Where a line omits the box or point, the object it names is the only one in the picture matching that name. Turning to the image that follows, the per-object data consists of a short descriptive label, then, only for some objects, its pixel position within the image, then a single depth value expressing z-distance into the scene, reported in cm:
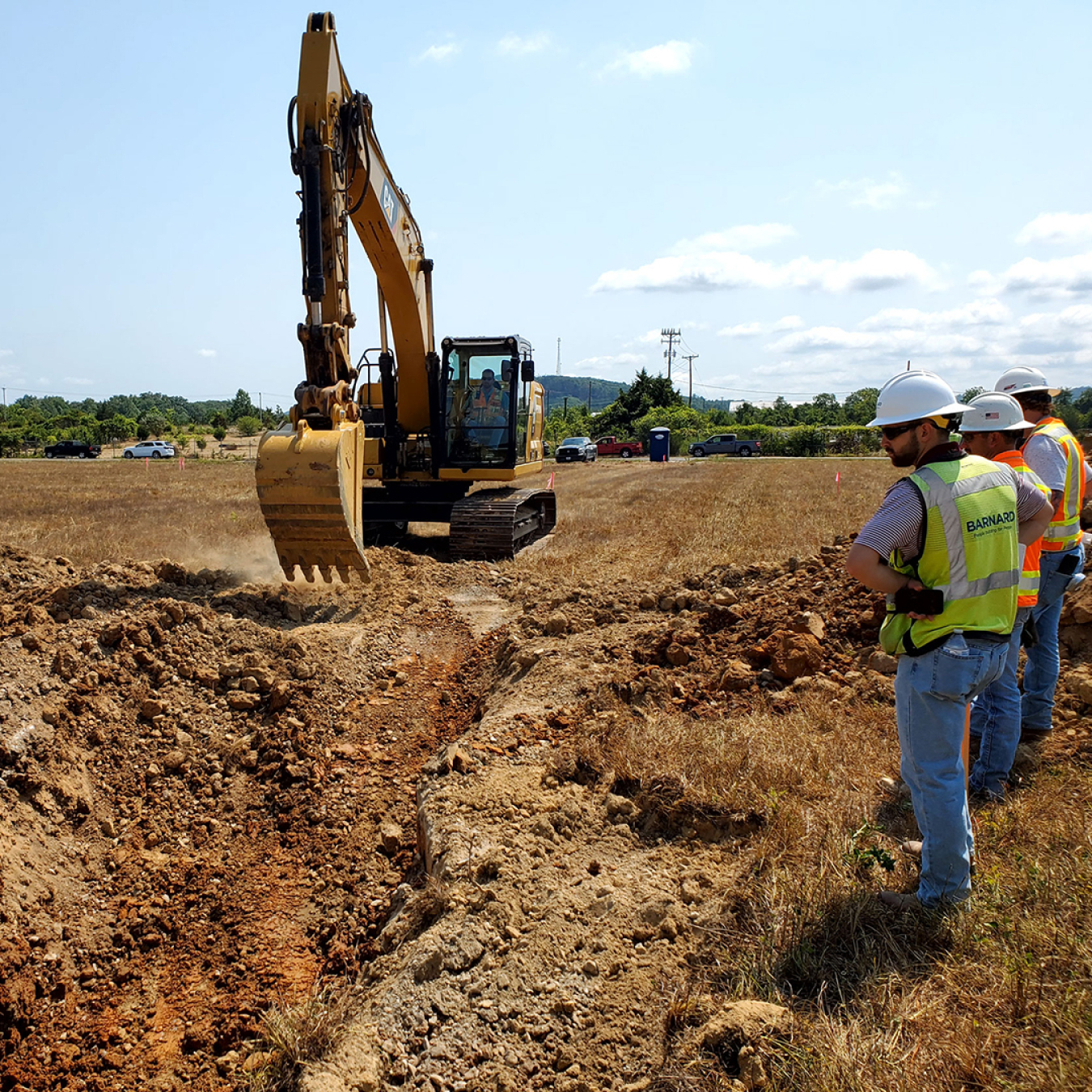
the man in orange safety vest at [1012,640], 409
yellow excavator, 780
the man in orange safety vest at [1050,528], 445
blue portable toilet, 4650
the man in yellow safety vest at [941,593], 306
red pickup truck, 5303
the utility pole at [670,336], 9775
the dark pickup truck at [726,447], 5212
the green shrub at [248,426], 6881
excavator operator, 1188
